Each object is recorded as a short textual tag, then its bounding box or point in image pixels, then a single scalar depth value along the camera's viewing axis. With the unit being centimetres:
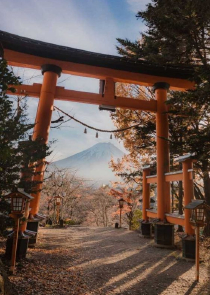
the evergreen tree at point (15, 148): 349
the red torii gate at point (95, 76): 669
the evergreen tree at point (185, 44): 480
